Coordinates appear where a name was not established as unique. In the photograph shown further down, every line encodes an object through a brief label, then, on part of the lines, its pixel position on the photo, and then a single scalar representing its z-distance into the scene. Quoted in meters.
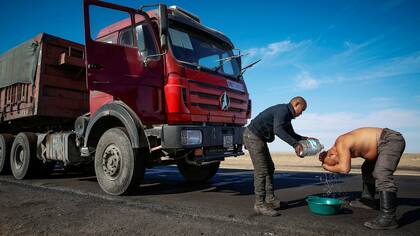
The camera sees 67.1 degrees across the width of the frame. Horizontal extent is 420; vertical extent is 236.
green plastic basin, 3.70
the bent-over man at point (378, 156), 3.27
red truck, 4.88
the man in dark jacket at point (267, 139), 3.85
